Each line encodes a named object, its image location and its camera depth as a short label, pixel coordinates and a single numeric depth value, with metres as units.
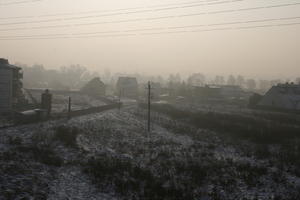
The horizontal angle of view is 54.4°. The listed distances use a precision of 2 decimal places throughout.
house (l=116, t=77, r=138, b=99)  81.34
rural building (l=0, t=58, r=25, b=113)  30.71
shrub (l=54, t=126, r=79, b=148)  19.31
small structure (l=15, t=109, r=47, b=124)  24.66
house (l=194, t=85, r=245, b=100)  80.74
